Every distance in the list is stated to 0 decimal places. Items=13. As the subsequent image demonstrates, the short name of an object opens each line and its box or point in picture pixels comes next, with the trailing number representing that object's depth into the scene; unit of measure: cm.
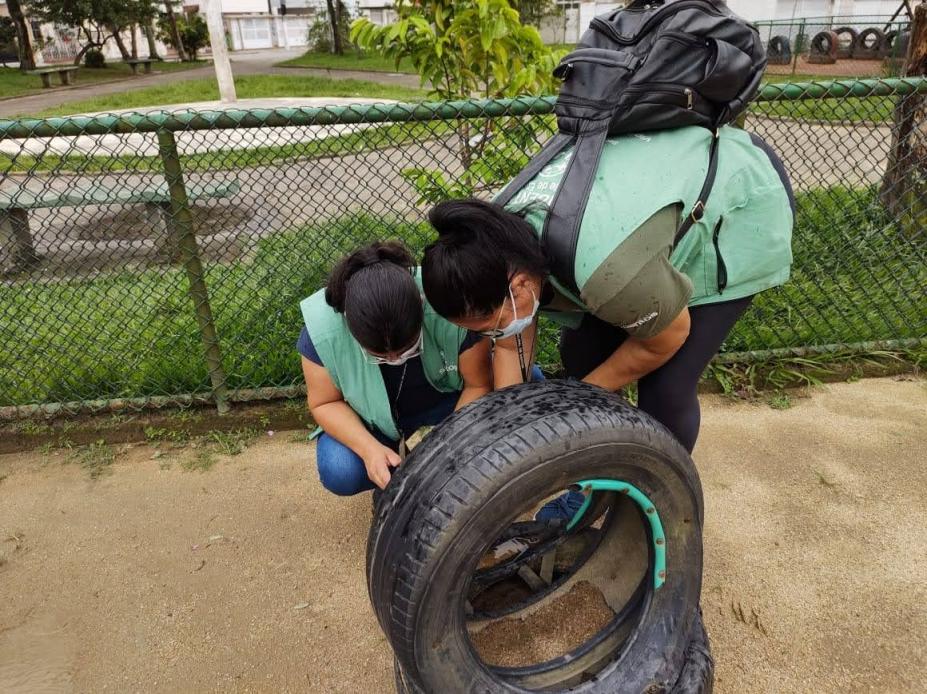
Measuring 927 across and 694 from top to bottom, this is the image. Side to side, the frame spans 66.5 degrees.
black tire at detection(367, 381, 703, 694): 137
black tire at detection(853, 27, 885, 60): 1606
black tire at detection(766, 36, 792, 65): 1697
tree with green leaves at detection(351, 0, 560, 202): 291
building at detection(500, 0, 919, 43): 2256
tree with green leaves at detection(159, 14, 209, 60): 3465
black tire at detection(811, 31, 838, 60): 1644
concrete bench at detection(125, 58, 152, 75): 2525
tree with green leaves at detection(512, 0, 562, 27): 2648
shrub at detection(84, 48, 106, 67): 2805
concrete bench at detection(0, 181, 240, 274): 385
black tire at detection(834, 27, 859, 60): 1657
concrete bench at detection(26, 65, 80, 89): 2103
